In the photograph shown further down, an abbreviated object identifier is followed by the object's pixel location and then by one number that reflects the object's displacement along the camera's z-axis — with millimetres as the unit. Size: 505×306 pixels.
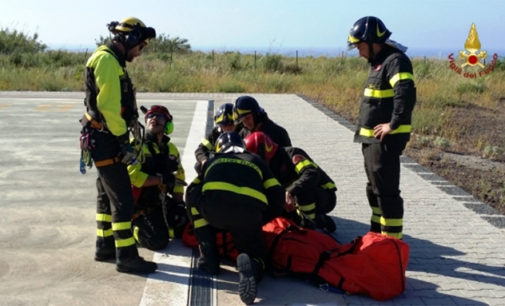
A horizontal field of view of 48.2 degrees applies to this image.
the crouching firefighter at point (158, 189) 5125
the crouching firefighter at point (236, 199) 4340
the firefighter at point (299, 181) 5203
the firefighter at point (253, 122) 5590
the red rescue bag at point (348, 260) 4172
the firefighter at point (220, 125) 5973
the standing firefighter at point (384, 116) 4562
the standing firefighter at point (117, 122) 4234
